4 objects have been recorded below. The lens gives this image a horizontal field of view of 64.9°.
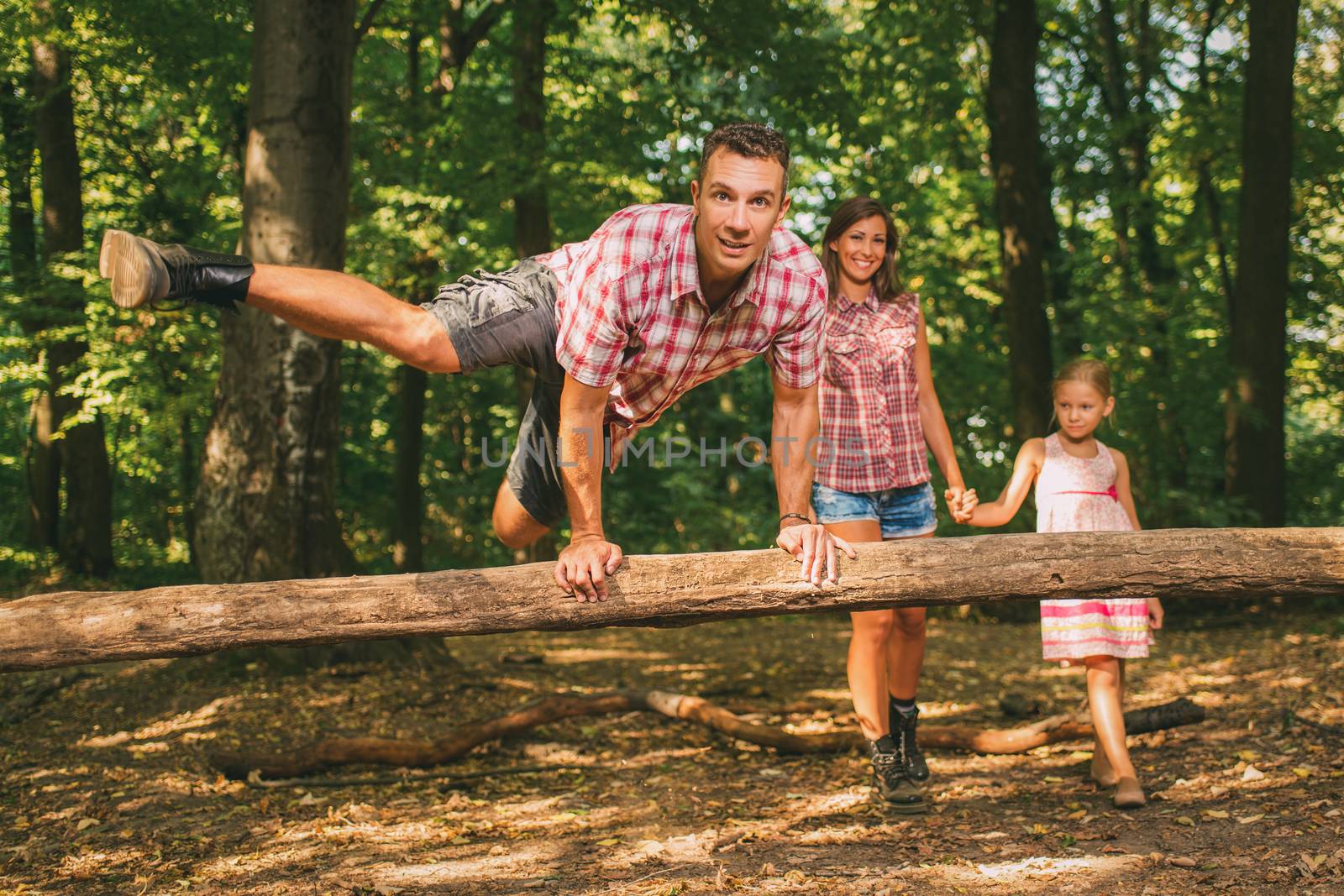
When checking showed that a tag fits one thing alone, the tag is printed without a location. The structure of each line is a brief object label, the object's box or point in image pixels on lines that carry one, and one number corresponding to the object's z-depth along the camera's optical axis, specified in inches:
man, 119.7
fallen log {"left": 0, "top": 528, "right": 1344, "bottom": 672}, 117.4
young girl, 165.2
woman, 167.0
